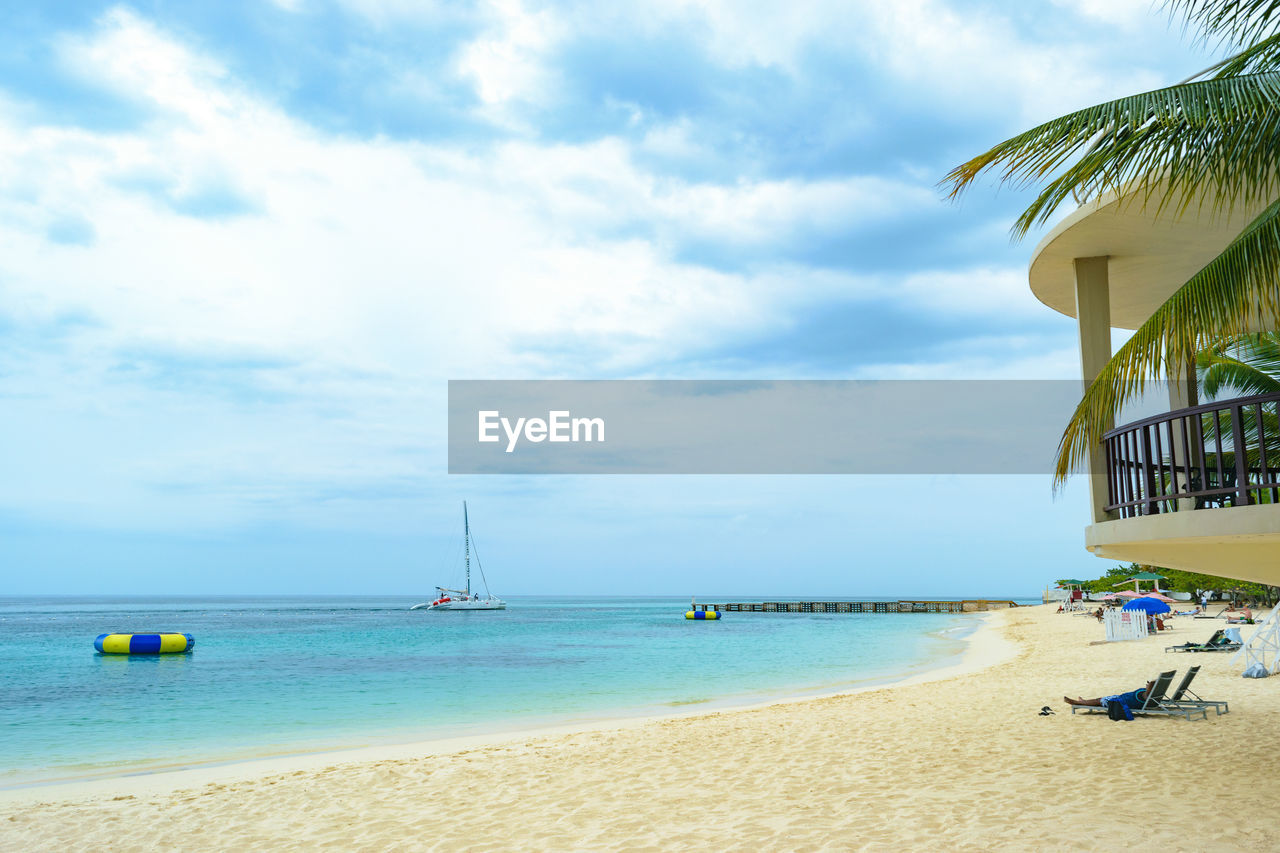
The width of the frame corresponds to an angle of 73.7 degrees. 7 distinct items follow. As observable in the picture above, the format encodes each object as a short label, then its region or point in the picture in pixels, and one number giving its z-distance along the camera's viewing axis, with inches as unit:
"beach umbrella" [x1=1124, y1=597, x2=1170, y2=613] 928.8
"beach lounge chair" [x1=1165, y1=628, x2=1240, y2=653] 683.4
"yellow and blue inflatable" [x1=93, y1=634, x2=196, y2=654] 1427.2
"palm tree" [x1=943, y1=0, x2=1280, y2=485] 176.1
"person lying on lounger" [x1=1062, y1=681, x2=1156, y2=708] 402.9
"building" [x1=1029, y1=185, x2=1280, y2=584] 226.8
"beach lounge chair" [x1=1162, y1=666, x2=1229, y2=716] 394.6
